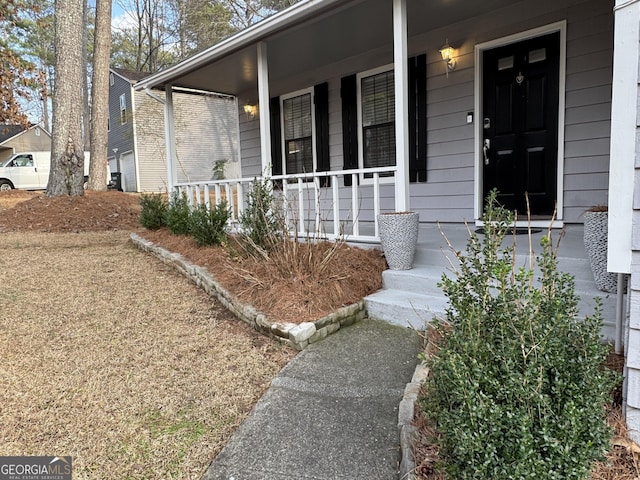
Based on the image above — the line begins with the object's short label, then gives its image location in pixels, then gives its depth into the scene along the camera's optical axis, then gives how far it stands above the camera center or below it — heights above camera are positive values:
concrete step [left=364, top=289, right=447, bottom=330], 2.96 -0.80
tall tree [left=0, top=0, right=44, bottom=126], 11.85 +3.64
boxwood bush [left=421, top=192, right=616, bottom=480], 1.30 -0.63
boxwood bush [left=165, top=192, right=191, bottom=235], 5.54 -0.22
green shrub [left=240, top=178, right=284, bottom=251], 3.87 -0.21
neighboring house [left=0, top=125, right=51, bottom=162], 24.80 +3.64
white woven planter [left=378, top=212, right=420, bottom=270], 3.40 -0.34
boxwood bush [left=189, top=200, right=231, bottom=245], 4.82 -0.30
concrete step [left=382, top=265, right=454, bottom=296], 3.21 -0.66
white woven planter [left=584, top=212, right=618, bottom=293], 2.46 -0.35
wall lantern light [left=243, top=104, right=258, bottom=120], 7.35 +1.45
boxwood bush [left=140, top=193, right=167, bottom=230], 6.38 -0.20
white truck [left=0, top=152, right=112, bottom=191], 17.12 +1.23
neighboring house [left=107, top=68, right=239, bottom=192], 17.95 +2.78
